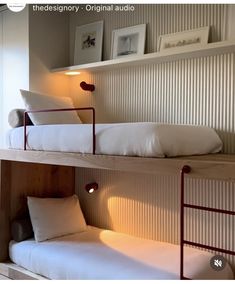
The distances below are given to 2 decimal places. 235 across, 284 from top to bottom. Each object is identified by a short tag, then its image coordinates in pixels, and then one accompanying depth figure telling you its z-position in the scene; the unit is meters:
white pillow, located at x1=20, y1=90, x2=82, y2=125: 3.34
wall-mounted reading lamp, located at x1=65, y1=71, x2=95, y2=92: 3.91
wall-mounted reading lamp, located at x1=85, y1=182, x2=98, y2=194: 3.88
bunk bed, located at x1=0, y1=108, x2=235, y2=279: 2.12
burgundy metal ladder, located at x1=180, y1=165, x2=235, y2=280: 2.04
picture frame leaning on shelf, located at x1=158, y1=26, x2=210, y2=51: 3.03
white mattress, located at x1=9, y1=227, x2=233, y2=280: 2.58
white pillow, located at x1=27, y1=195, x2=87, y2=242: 3.39
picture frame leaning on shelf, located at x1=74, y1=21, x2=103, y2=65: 3.81
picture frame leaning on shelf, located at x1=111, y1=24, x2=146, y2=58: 3.47
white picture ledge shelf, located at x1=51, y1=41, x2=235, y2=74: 2.79
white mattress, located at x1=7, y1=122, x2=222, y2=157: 2.32
